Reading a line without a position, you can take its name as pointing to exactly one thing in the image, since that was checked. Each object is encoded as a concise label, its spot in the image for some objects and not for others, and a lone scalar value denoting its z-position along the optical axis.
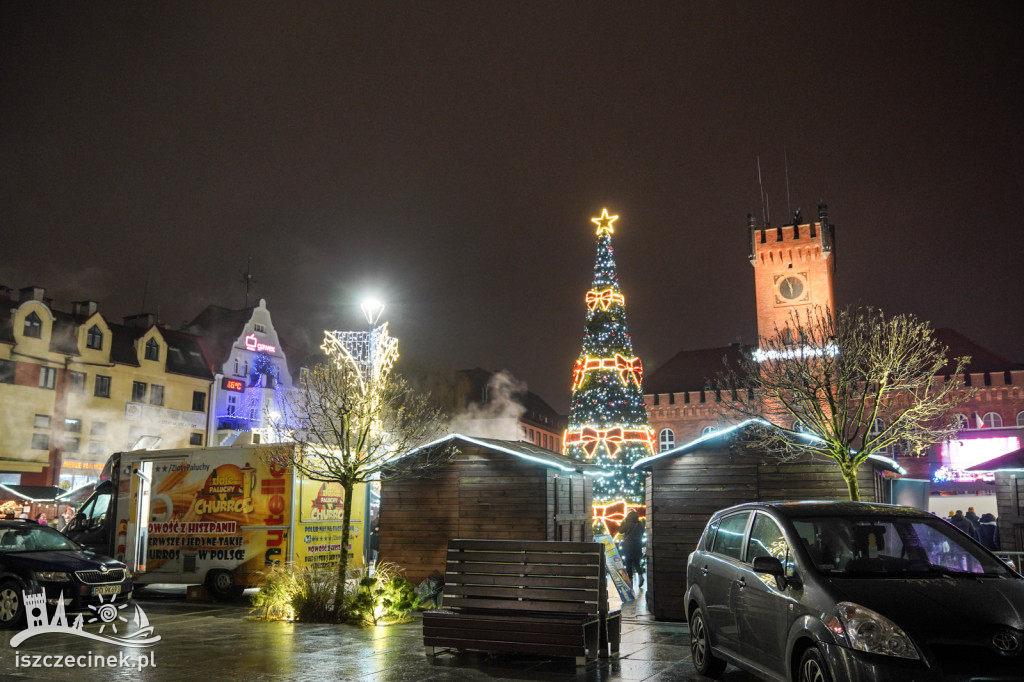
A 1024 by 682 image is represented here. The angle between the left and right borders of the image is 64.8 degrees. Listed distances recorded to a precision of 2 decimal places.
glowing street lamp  20.03
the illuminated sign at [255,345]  52.88
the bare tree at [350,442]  13.93
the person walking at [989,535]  17.88
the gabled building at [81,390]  39.06
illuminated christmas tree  25.70
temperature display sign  50.44
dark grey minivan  5.28
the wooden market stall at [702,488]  13.13
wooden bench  8.52
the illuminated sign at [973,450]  45.34
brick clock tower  52.41
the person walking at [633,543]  19.09
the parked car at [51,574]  11.77
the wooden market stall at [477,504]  15.45
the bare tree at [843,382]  13.29
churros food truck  16.12
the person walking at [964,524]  18.05
